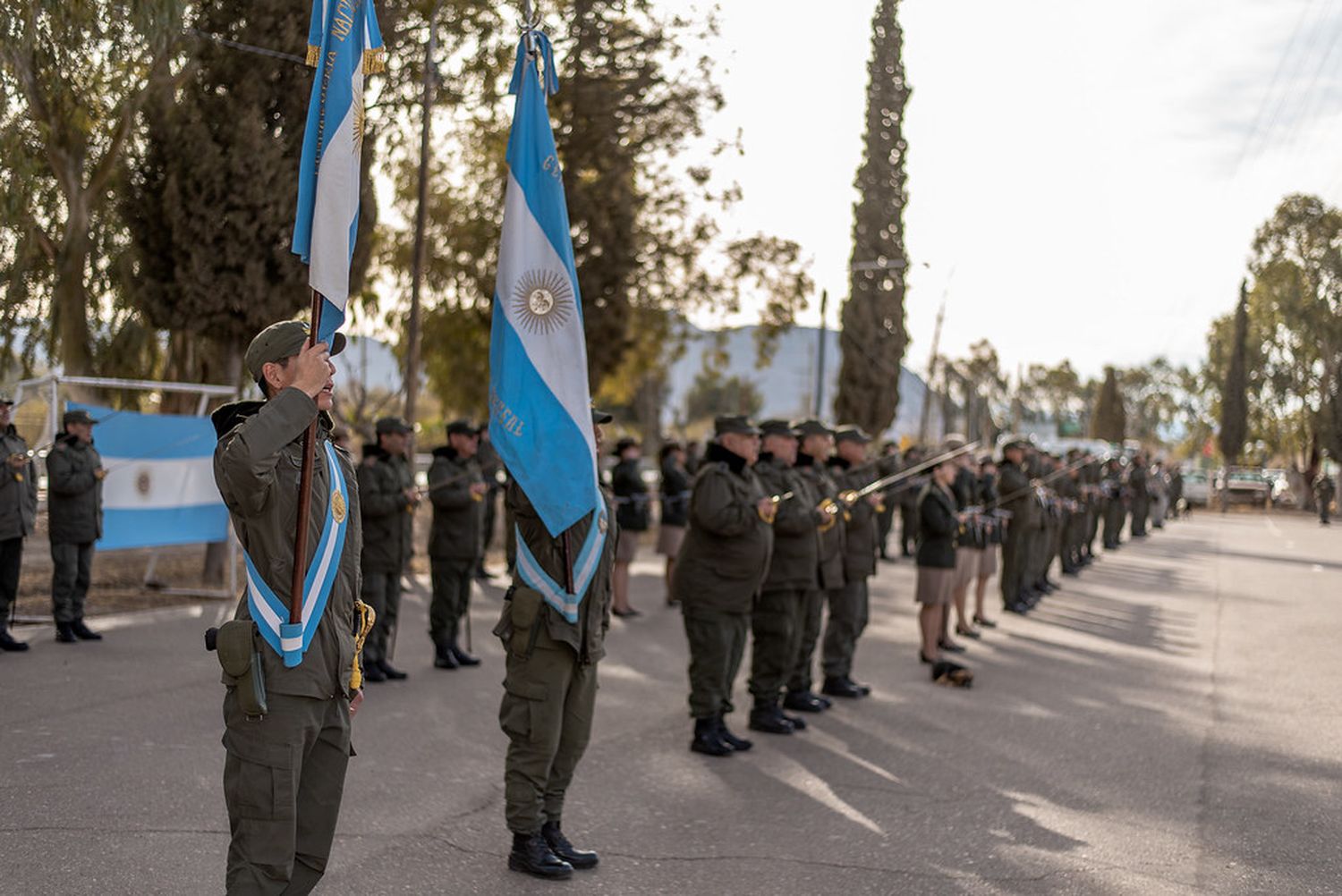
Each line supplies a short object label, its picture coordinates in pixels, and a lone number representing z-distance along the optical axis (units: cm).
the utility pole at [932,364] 4494
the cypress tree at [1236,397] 6769
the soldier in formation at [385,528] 980
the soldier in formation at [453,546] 1046
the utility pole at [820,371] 2784
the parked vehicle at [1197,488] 5766
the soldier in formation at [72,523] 1041
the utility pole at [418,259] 1542
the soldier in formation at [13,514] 988
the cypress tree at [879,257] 3372
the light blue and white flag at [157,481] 1198
